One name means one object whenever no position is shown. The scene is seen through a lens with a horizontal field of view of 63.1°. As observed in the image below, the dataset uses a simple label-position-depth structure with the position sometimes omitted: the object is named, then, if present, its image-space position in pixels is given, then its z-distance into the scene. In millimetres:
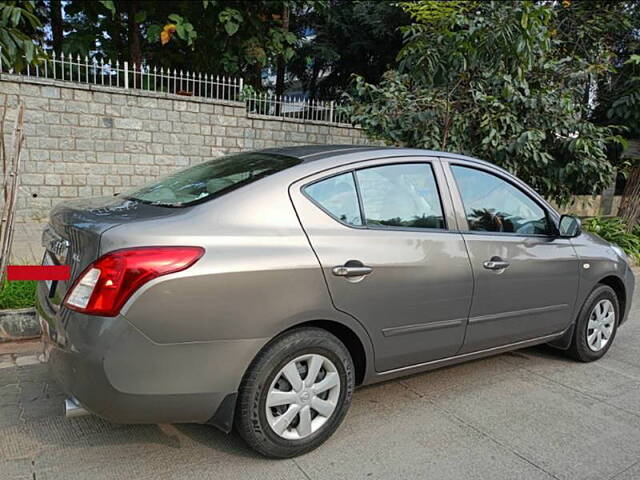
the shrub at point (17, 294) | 4168
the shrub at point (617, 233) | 8982
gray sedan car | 2205
